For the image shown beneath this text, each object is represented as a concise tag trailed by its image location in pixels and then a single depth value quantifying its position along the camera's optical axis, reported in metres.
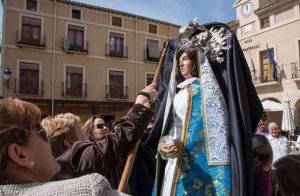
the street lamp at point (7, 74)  14.51
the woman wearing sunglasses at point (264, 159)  2.66
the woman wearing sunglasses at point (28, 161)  0.82
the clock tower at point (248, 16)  18.43
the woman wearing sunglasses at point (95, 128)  3.26
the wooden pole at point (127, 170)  1.60
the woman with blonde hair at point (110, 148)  1.45
